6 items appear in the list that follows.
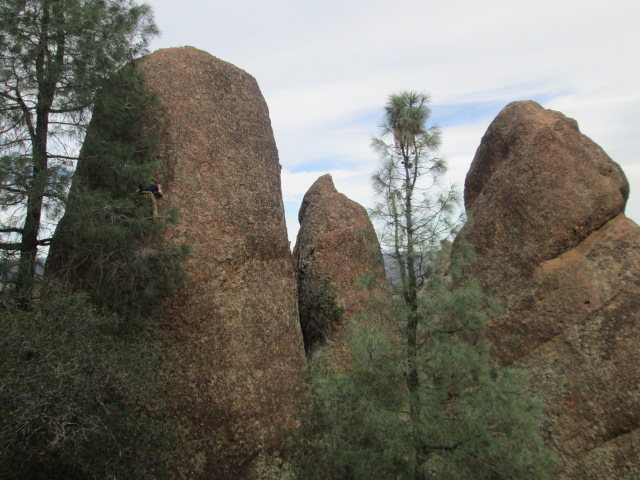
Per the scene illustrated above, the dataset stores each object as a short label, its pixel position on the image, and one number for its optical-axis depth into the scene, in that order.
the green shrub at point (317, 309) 16.48
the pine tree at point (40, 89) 11.02
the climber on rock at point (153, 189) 13.20
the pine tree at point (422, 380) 8.78
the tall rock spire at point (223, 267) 12.52
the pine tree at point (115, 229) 11.77
